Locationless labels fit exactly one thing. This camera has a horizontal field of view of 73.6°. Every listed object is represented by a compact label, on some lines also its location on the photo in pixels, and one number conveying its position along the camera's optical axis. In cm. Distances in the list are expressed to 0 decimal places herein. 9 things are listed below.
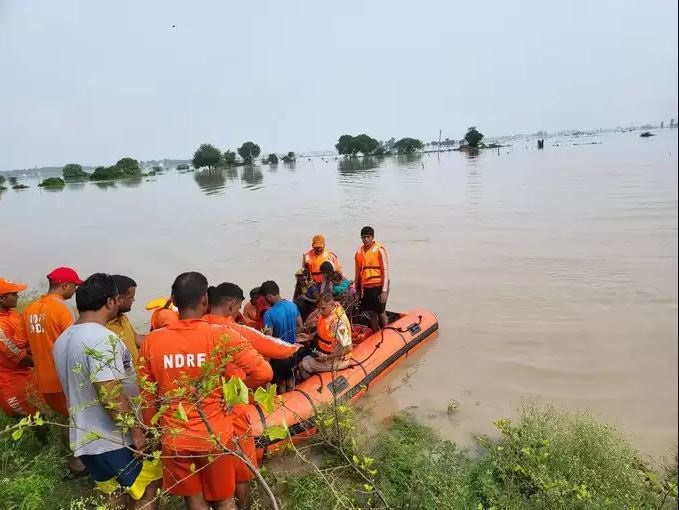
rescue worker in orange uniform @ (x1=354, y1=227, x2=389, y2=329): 541
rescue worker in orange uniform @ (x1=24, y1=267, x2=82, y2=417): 271
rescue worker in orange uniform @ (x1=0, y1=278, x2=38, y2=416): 305
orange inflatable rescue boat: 349
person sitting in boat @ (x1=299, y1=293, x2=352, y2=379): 404
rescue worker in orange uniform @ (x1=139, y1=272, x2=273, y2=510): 196
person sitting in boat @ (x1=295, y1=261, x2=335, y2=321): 511
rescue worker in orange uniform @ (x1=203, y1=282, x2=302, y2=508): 231
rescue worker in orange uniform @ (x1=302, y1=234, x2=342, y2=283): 549
